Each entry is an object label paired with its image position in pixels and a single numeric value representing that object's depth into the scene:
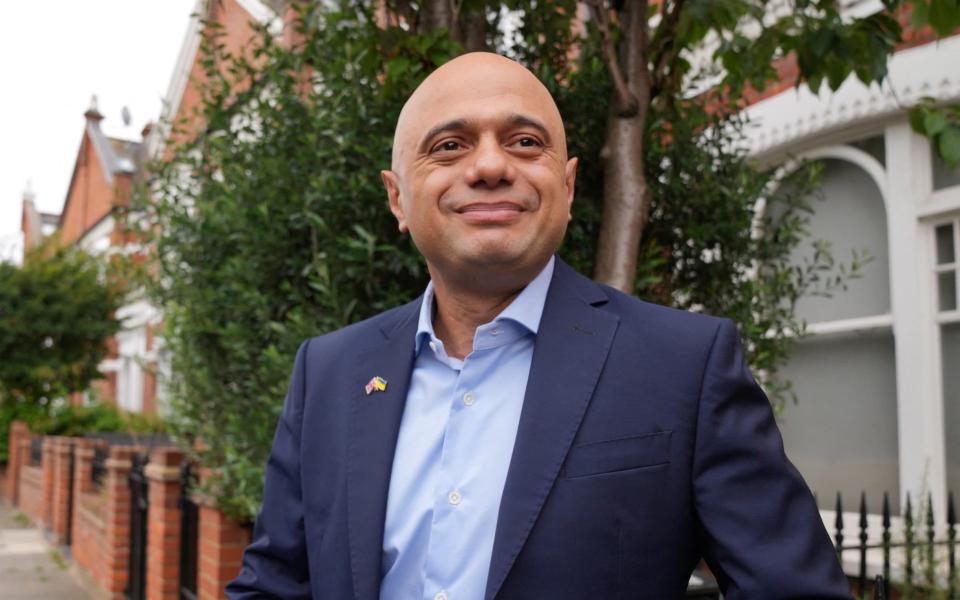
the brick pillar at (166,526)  6.55
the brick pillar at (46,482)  13.79
